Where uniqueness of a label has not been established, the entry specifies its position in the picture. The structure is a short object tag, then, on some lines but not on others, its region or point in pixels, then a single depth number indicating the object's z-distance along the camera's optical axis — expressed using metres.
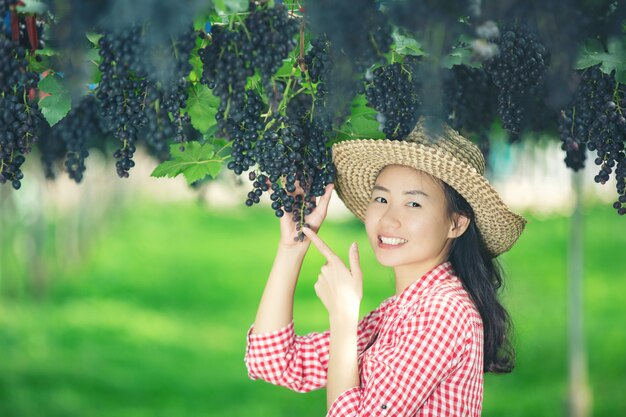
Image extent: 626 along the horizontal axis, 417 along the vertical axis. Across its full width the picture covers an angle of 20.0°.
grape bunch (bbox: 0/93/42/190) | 2.80
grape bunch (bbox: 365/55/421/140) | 2.91
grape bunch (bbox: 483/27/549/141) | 2.75
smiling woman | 2.92
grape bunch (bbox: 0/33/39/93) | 2.69
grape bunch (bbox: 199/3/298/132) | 2.62
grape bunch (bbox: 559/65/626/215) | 2.86
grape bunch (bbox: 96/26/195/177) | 2.58
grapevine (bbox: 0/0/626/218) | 2.45
